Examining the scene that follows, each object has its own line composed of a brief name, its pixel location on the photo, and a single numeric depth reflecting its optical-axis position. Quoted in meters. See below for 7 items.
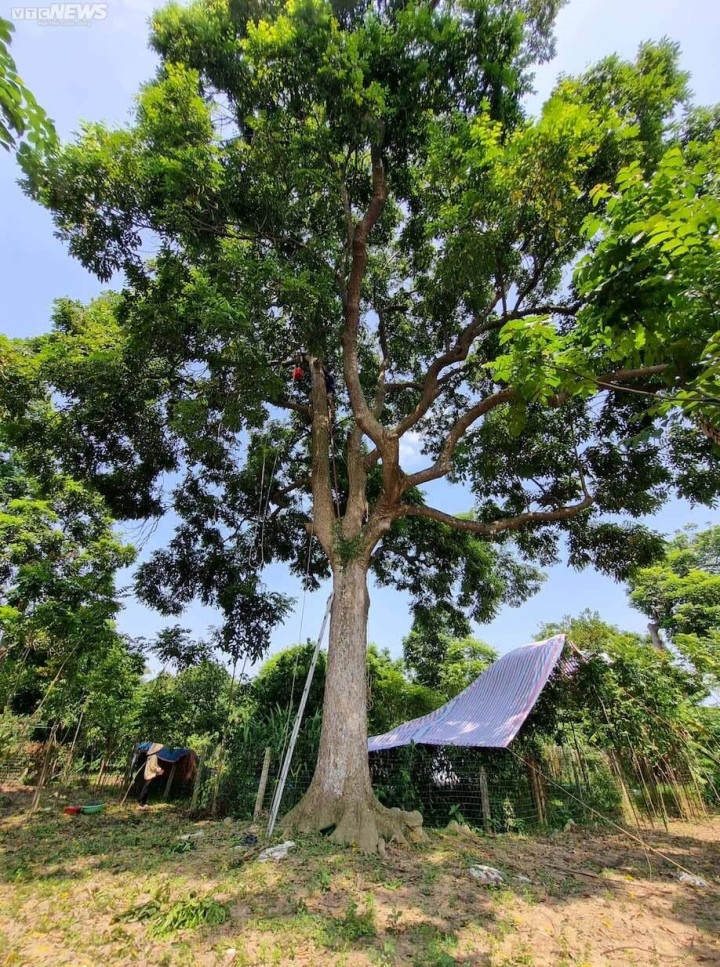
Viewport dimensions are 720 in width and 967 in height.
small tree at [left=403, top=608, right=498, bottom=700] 16.77
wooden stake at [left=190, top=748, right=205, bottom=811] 7.82
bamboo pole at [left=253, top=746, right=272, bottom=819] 6.52
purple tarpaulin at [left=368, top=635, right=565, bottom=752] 7.60
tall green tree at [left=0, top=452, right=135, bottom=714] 8.39
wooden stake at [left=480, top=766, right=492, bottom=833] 6.68
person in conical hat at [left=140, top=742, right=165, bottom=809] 10.04
